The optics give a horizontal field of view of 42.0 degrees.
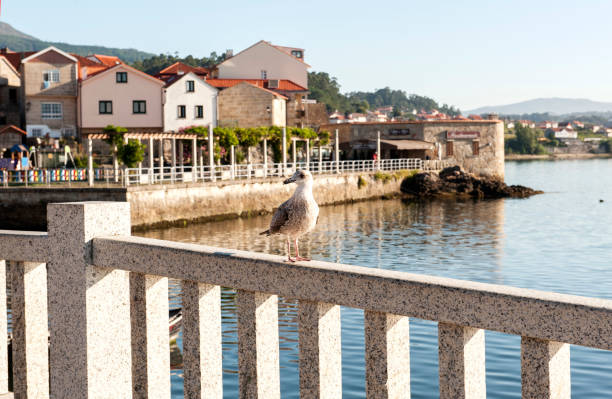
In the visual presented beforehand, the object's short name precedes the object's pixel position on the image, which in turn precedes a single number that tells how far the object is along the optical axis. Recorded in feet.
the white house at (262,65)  249.34
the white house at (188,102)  197.26
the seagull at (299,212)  13.41
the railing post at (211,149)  137.80
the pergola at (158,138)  120.67
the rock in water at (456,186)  206.84
